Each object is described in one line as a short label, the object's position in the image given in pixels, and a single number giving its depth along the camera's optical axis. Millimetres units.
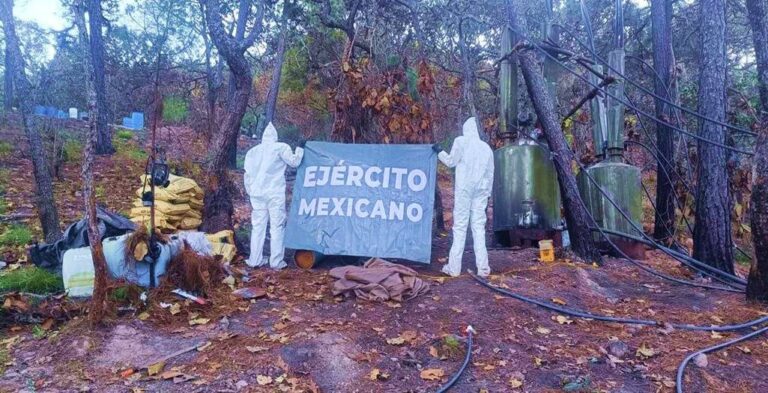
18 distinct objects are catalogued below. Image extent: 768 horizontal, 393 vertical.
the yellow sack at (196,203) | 7234
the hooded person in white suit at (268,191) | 6348
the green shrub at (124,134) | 14916
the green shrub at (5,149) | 11388
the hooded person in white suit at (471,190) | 5965
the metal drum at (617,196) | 7695
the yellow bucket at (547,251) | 6719
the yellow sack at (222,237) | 6523
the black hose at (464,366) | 3648
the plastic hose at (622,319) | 4641
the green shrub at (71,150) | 11249
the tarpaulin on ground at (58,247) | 5648
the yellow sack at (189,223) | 7090
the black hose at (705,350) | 3684
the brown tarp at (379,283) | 5129
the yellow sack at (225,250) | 6280
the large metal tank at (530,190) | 7508
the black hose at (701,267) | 6105
